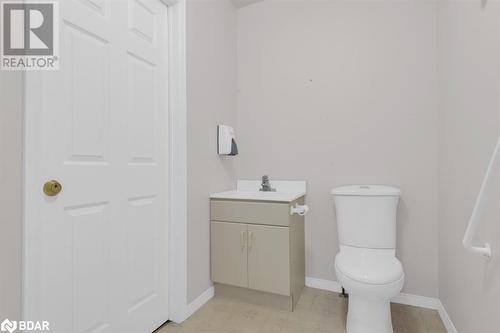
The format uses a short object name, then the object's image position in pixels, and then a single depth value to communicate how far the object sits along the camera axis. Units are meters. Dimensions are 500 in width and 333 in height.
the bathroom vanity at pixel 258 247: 1.76
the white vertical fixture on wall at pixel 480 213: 0.88
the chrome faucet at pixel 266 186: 2.21
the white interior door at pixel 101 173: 1.02
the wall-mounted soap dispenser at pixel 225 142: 2.09
